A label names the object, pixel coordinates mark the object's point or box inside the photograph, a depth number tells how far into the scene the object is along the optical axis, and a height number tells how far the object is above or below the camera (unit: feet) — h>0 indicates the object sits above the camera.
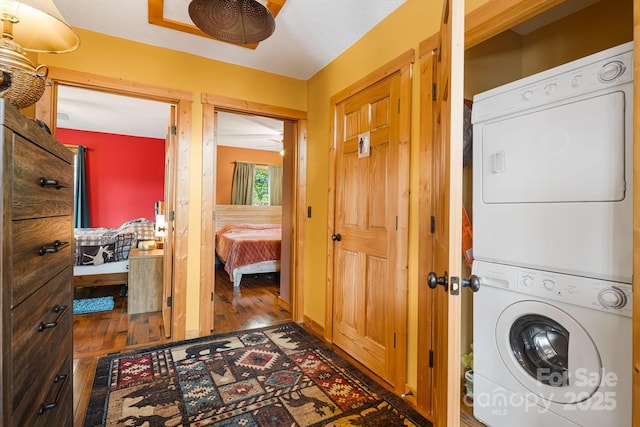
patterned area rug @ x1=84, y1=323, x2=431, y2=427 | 5.53 -3.68
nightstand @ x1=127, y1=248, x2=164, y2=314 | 10.96 -2.55
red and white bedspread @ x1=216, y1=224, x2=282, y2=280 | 14.82 -1.78
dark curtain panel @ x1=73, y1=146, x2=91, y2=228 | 18.22 +1.12
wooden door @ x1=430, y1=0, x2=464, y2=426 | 3.07 +0.02
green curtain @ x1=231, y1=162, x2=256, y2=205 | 23.07 +2.16
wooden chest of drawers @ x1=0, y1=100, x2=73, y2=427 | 2.38 -0.62
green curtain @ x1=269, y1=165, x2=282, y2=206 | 24.59 +2.25
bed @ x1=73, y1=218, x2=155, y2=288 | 12.16 -1.86
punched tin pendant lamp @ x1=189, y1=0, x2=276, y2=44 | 5.55 +3.71
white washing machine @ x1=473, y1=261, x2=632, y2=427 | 3.82 -1.98
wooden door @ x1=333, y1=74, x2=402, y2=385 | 6.86 -0.30
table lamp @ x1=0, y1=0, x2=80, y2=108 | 3.25 +2.37
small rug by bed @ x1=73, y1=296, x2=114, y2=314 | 11.11 -3.50
